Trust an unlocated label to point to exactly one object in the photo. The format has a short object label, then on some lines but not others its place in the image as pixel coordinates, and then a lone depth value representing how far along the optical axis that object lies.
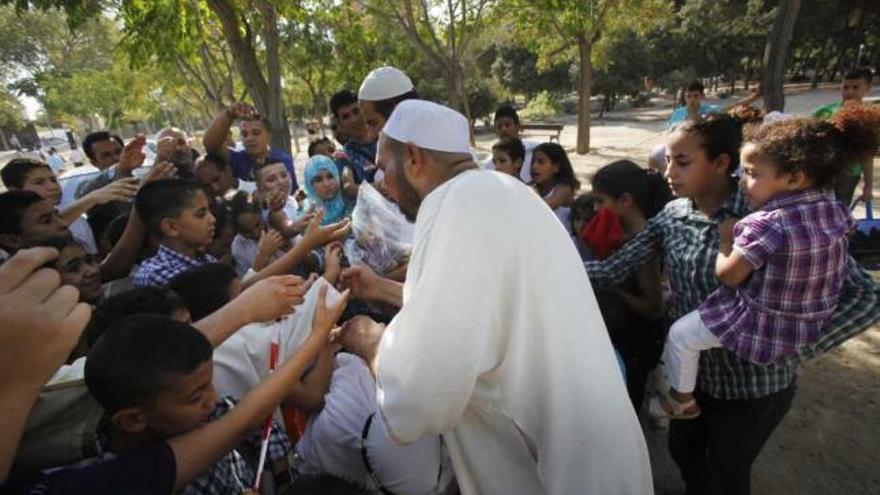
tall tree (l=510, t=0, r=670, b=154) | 11.03
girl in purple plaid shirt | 1.59
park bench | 16.58
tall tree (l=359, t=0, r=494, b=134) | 9.29
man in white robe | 1.32
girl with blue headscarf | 3.60
